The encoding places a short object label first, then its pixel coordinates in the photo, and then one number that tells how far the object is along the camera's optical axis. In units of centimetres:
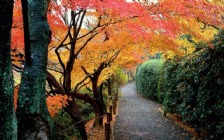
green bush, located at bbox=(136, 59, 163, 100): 1852
